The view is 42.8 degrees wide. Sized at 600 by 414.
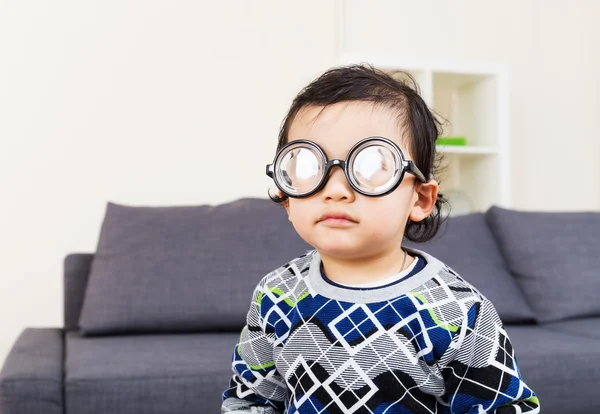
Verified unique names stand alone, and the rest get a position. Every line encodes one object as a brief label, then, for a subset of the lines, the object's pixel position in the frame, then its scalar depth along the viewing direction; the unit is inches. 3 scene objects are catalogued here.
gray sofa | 67.6
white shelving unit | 125.9
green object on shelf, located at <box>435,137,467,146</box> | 128.5
